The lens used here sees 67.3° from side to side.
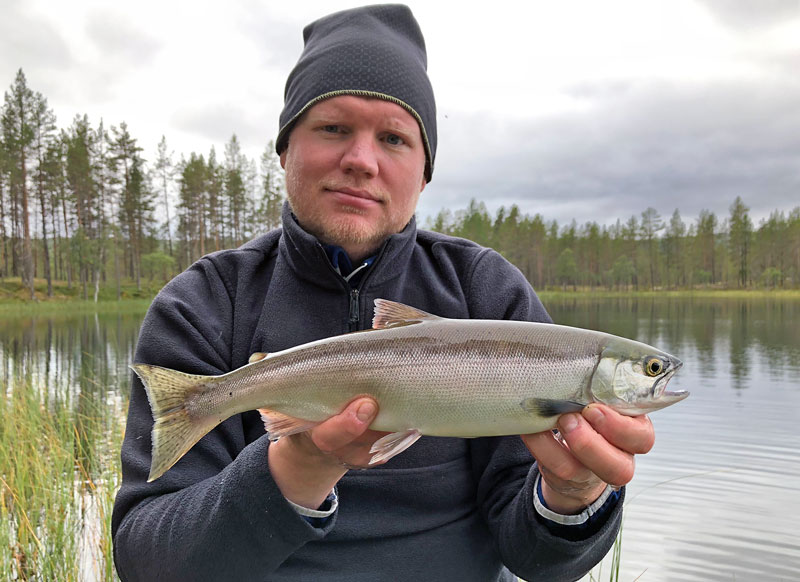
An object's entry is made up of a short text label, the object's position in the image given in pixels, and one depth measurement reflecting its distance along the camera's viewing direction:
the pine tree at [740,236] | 89.44
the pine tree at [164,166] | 68.81
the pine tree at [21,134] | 51.89
